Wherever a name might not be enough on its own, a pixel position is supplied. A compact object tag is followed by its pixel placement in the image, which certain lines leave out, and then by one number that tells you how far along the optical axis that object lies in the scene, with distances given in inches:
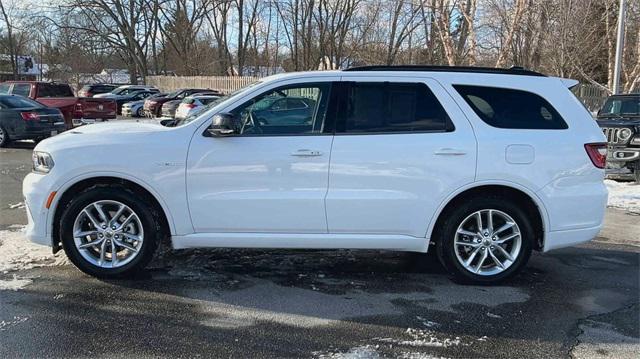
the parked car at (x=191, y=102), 852.0
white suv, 178.1
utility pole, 603.2
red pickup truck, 658.8
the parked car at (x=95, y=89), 1322.6
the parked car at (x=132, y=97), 1200.2
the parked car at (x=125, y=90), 1255.7
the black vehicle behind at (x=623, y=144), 422.9
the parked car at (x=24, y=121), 566.9
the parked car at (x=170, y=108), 960.0
